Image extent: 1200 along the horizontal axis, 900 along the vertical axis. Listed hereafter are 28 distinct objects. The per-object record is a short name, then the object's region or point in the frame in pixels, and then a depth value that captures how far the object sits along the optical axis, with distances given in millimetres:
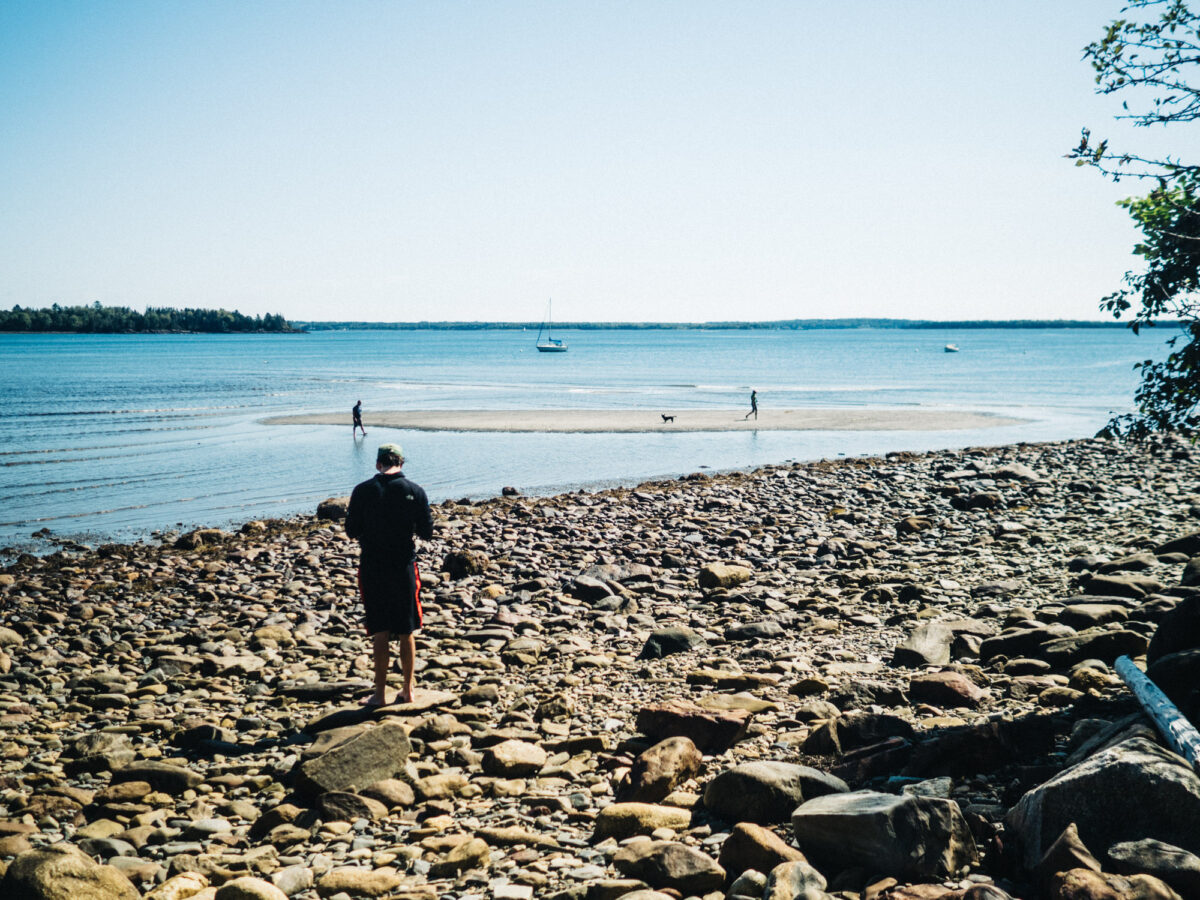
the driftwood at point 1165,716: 4969
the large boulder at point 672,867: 4816
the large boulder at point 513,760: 6672
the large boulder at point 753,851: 4887
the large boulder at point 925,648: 8781
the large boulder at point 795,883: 4324
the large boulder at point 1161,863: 3930
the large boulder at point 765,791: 5578
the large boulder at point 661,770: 6062
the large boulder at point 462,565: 13969
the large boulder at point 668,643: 9711
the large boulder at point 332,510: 20469
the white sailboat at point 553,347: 156500
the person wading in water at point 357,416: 38250
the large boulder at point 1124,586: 10609
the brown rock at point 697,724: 6875
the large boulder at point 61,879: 4453
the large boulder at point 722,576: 12833
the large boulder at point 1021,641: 8672
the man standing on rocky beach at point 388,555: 8023
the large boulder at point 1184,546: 12888
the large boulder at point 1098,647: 8008
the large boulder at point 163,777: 6500
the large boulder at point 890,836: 4594
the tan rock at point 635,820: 5598
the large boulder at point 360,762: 6246
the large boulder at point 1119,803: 4316
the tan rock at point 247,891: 4715
